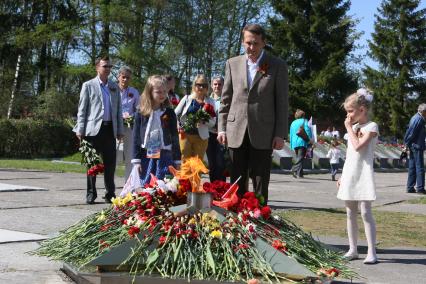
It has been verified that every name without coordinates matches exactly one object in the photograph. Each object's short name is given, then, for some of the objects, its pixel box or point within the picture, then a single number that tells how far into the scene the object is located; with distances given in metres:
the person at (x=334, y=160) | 21.28
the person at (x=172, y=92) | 10.42
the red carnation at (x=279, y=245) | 5.29
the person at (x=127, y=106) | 10.98
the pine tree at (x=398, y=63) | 71.56
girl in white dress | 6.69
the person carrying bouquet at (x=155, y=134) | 7.89
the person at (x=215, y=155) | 10.08
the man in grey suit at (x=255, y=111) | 6.92
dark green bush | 27.89
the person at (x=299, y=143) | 20.47
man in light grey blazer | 10.51
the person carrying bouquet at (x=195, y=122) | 10.03
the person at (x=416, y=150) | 16.73
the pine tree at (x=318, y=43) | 59.19
